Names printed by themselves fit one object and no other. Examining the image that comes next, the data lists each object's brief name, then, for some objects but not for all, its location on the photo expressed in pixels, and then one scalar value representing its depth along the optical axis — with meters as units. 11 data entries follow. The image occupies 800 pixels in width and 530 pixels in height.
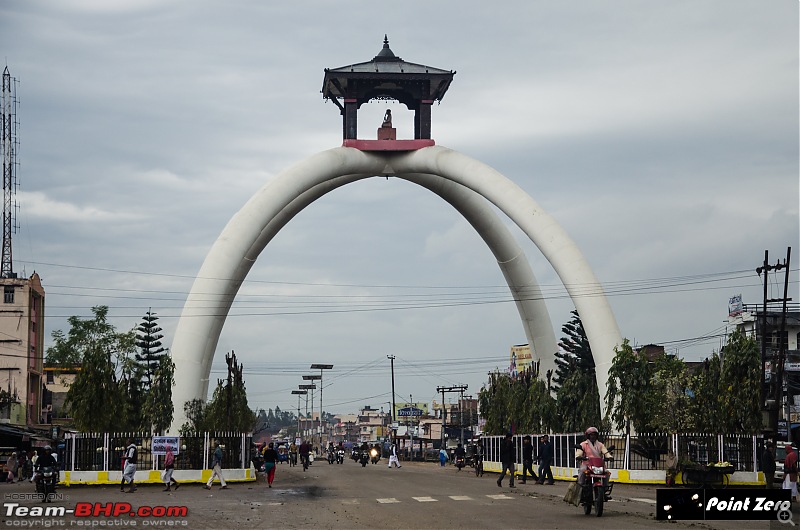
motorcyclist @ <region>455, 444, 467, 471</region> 63.52
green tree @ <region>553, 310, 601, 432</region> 51.88
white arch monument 49.72
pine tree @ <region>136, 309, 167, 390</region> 94.62
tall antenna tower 78.62
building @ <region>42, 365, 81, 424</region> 93.31
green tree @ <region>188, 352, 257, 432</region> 48.03
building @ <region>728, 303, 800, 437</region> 71.81
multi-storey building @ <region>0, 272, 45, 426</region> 81.94
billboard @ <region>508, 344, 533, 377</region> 118.81
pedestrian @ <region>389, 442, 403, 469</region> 65.31
